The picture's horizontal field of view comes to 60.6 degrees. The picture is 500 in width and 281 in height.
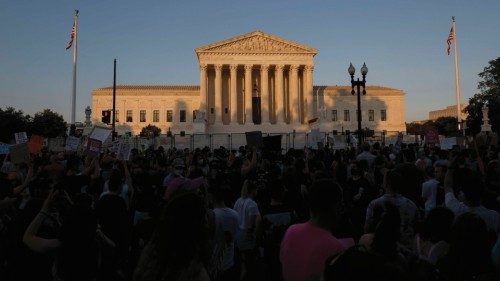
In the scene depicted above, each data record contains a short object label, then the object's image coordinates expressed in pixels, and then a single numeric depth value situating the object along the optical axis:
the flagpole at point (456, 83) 41.19
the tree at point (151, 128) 66.70
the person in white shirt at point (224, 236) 4.94
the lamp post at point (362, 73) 20.25
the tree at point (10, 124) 53.62
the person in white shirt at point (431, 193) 7.18
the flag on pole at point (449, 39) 40.26
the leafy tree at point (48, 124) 61.06
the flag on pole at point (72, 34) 37.94
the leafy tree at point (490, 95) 57.81
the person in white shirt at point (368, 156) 11.51
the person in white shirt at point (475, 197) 4.63
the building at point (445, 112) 159.35
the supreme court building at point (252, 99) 64.75
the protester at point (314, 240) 3.19
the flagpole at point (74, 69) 36.76
